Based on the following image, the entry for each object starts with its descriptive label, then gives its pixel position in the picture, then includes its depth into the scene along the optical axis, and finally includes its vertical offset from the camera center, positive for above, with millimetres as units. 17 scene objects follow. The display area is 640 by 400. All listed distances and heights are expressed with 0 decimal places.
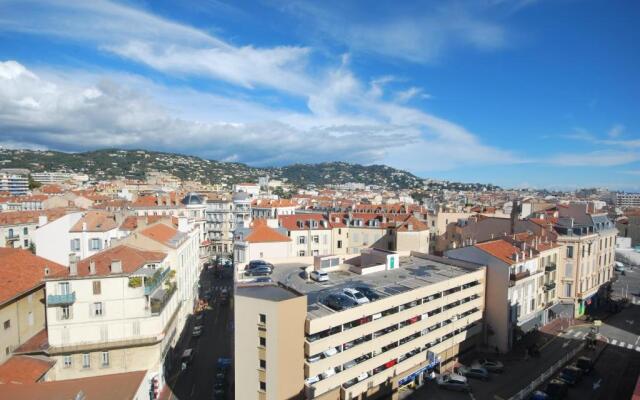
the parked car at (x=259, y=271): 38969 -9137
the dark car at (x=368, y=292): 32312 -9402
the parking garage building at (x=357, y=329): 26250 -11665
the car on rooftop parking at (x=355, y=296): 30878 -9235
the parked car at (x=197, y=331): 47950 -18836
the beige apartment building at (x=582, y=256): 53562 -10198
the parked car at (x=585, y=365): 39094 -18276
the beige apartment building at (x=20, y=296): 32844 -10747
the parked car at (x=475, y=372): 37594 -18479
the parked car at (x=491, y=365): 39062 -18547
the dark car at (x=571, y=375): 36916 -18464
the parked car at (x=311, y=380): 27078 -13957
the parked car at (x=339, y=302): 29781 -9362
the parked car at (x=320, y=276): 38031 -9318
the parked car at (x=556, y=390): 34500 -18526
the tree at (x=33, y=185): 185000 -2830
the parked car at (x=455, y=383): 35031 -18186
